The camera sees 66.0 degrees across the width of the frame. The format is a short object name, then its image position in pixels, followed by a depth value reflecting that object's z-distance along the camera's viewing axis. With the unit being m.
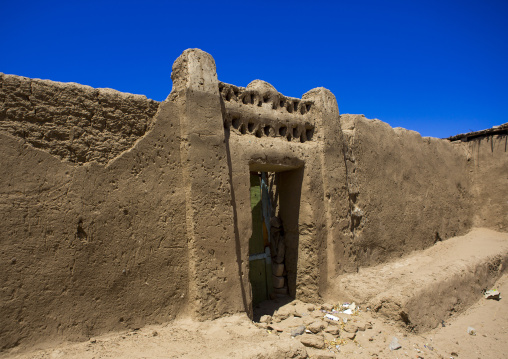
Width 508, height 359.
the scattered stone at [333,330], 4.43
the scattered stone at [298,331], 4.45
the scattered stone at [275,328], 4.52
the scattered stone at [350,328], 4.49
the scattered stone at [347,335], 4.40
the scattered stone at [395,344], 4.21
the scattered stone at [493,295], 5.80
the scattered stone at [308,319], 4.74
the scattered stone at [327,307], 5.03
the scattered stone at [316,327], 4.49
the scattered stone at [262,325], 4.47
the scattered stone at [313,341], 4.14
